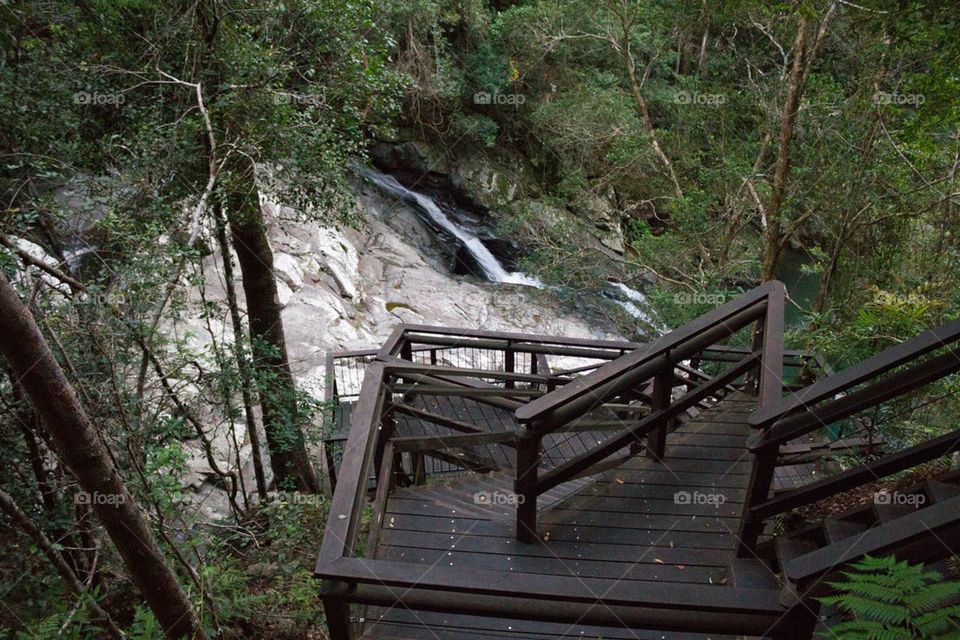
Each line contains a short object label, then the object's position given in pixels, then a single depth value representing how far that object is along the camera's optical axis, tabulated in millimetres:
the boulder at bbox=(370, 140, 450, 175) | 18359
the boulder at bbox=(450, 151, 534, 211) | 18359
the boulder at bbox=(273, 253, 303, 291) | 12703
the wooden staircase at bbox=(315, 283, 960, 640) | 2533
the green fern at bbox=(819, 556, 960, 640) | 2047
